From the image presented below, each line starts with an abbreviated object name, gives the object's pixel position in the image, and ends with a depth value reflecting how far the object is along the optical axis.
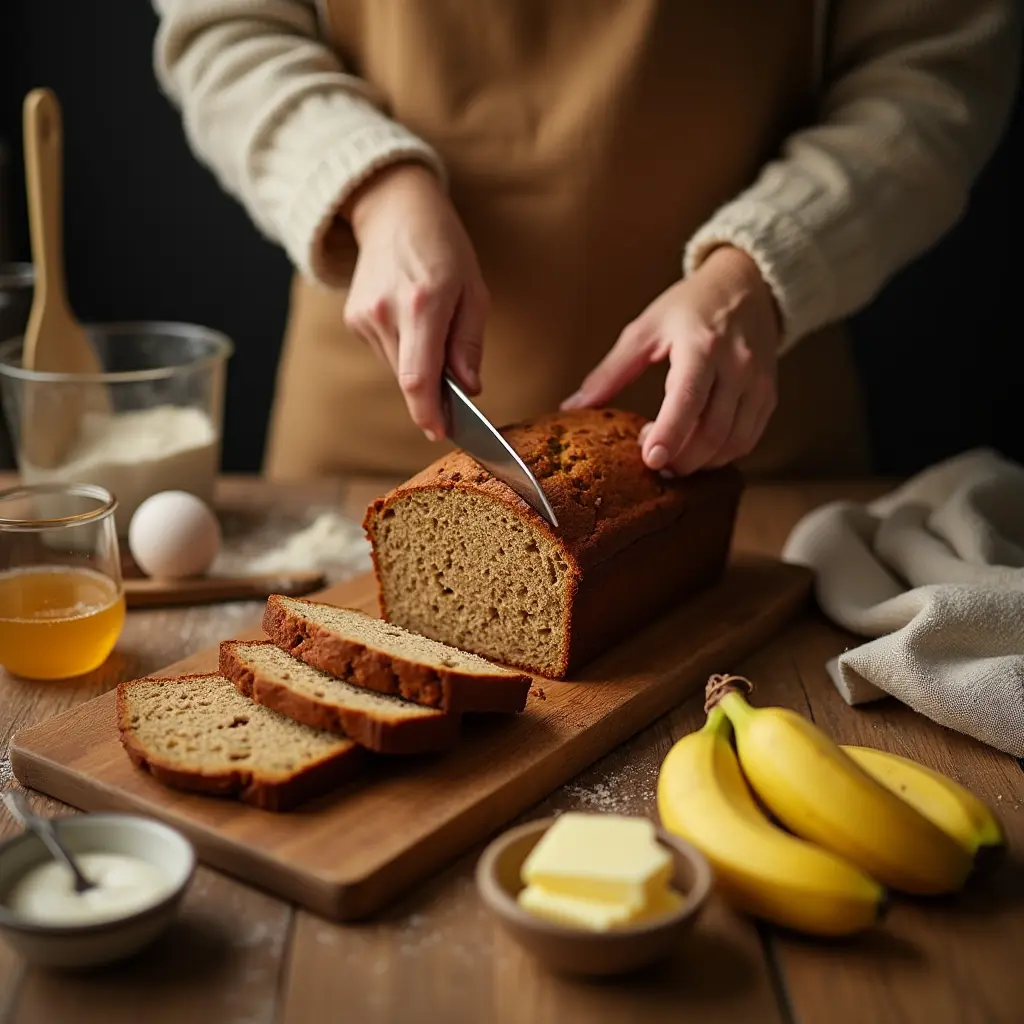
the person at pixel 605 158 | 0.99
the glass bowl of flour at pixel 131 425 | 1.08
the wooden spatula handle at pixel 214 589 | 1.01
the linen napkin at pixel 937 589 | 0.86
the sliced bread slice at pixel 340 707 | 0.79
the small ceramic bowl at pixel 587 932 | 0.67
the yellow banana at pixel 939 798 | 0.74
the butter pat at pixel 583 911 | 0.67
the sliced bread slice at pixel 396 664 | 0.81
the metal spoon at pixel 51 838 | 0.70
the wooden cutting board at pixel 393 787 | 0.74
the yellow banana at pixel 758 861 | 0.70
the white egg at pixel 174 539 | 1.02
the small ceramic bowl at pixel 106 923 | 0.68
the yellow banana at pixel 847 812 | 0.73
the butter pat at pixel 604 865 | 0.67
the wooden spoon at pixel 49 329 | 1.08
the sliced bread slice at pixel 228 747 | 0.77
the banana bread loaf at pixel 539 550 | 0.89
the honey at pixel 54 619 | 0.89
